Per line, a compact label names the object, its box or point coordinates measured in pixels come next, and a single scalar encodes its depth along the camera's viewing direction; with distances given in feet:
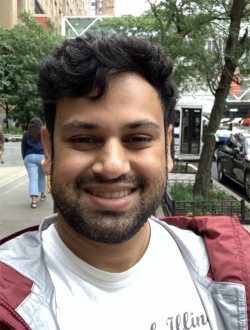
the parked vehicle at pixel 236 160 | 30.48
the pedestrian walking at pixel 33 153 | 23.24
